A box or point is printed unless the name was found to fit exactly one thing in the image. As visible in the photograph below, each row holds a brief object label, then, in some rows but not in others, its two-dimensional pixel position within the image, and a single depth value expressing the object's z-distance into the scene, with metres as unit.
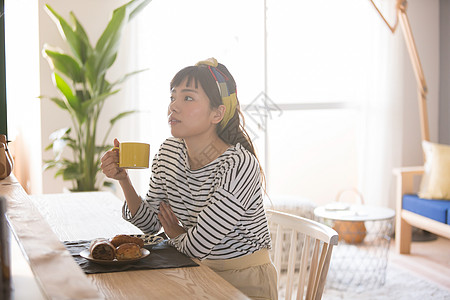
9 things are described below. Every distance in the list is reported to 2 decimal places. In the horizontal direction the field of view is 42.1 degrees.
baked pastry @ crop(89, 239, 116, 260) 1.41
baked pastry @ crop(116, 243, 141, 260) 1.42
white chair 1.54
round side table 3.49
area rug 3.28
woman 1.56
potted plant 3.68
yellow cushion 4.07
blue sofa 3.84
